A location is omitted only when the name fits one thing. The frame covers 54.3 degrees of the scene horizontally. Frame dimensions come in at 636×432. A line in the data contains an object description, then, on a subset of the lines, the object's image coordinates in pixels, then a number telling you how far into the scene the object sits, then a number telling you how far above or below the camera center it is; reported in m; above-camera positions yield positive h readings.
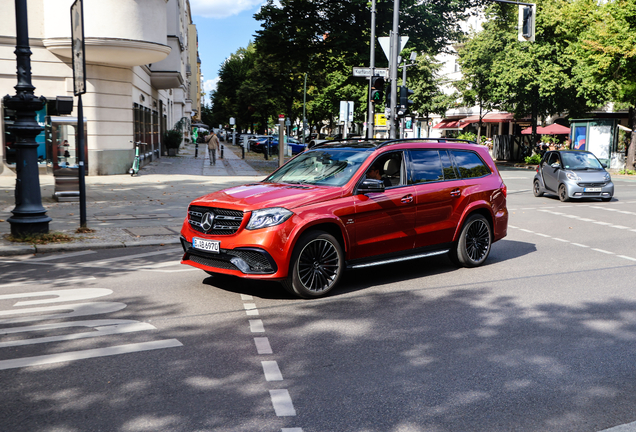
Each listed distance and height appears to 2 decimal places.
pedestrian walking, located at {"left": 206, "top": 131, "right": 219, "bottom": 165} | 30.39 +0.32
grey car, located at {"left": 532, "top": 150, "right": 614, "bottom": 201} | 17.67 -0.65
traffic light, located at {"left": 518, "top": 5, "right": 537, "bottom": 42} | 16.61 +3.53
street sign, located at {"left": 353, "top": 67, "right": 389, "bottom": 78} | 17.92 +2.36
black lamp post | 9.46 -0.09
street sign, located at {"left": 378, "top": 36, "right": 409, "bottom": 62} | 17.30 +3.09
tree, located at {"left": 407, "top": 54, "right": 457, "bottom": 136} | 60.22 +5.56
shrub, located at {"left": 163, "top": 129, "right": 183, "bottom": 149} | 36.94 +0.73
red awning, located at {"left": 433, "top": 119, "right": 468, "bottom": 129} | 66.25 +3.37
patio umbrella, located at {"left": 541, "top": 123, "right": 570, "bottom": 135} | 43.42 +1.70
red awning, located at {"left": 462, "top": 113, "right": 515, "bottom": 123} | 57.67 +3.50
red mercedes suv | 6.29 -0.69
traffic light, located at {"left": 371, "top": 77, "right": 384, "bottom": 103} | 17.52 +1.78
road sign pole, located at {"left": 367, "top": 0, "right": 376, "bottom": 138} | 20.91 +1.61
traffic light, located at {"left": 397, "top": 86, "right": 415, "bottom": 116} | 18.12 +1.48
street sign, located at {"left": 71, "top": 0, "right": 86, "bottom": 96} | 9.89 +1.65
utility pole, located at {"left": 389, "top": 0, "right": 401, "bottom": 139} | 17.55 +2.46
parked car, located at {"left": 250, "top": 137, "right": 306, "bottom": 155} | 45.38 +0.48
